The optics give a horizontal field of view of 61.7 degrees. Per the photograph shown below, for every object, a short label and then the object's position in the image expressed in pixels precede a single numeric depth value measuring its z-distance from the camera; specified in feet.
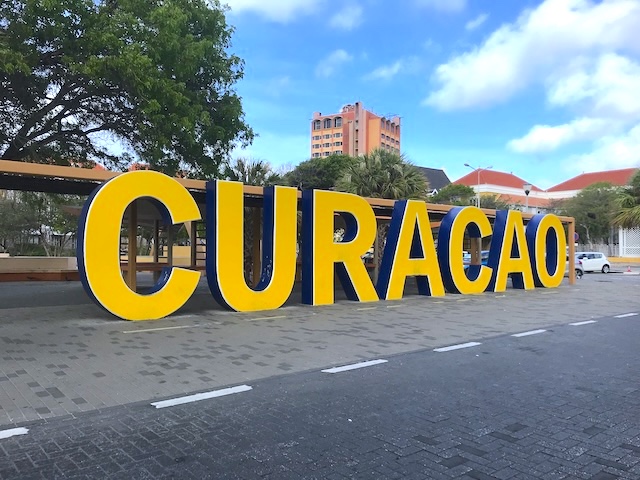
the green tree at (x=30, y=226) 108.17
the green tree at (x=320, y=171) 151.53
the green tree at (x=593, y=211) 190.80
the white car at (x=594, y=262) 118.32
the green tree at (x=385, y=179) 78.33
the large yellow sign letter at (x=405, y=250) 50.19
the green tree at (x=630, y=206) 102.66
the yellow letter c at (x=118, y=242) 33.37
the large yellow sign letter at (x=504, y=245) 60.34
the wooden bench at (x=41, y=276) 65.67
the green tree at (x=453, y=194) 212.17
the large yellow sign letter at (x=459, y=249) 55.11
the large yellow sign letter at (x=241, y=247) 38.75
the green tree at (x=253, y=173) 73.20
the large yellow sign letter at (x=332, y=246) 44.47
